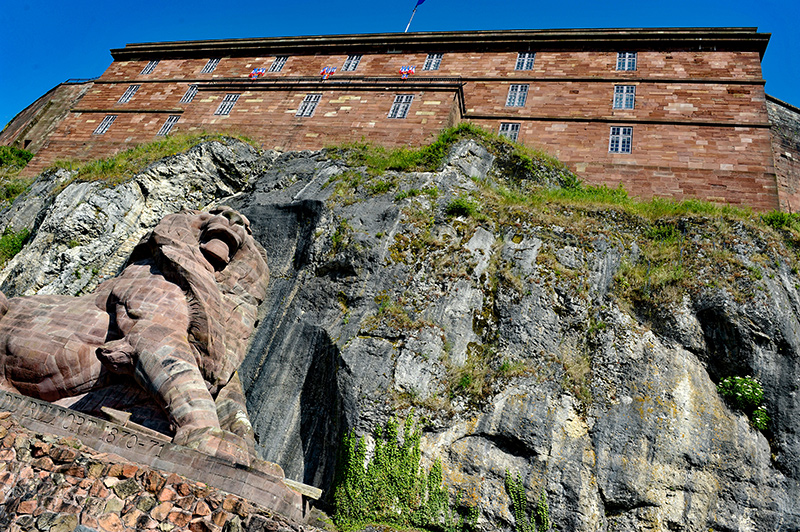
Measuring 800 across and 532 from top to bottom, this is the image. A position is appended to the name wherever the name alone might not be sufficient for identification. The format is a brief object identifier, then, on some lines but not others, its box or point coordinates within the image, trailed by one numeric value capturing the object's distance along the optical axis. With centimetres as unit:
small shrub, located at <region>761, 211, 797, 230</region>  1530
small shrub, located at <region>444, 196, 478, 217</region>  1443
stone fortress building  1975
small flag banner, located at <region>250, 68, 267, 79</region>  2605
